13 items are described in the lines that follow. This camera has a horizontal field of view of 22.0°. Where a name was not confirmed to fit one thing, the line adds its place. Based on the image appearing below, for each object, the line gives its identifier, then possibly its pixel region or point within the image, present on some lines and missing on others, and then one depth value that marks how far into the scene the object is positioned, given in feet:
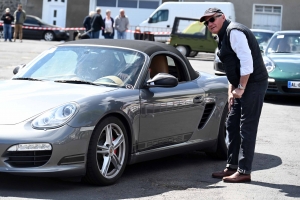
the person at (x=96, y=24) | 88.17
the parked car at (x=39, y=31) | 136.15
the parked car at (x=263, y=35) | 84.33
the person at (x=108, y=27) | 92.17
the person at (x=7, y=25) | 116.78
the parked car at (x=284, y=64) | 48.60
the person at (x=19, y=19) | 115.34
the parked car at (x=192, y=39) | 99.50
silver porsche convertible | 20.42
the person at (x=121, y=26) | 97.40
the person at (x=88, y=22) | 90.68
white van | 111.55
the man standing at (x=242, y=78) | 22.40
